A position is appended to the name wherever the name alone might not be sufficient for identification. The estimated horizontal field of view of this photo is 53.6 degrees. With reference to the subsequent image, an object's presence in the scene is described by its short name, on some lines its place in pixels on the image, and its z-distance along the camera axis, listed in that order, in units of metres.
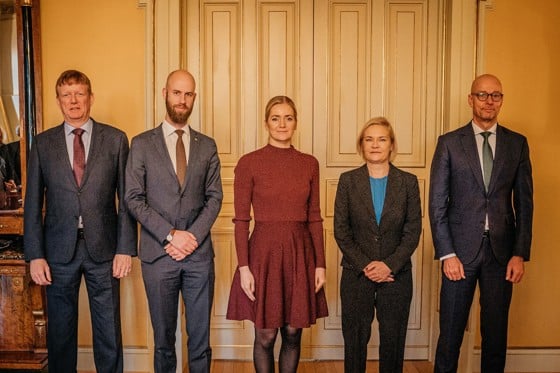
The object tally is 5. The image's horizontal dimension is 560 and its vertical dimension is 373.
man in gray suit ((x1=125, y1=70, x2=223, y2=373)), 2.51
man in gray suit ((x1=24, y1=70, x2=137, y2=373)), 2.62
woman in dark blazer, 2.50
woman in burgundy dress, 2.46
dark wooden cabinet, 3.17
